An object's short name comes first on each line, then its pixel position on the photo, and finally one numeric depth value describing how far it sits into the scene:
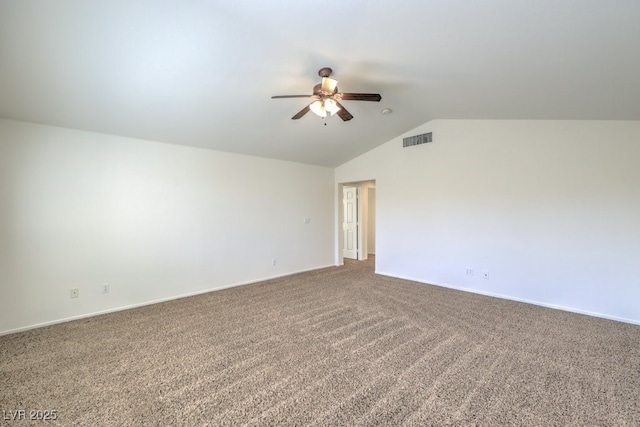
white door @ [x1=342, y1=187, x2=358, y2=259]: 7.59
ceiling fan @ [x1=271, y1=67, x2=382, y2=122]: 2.65
